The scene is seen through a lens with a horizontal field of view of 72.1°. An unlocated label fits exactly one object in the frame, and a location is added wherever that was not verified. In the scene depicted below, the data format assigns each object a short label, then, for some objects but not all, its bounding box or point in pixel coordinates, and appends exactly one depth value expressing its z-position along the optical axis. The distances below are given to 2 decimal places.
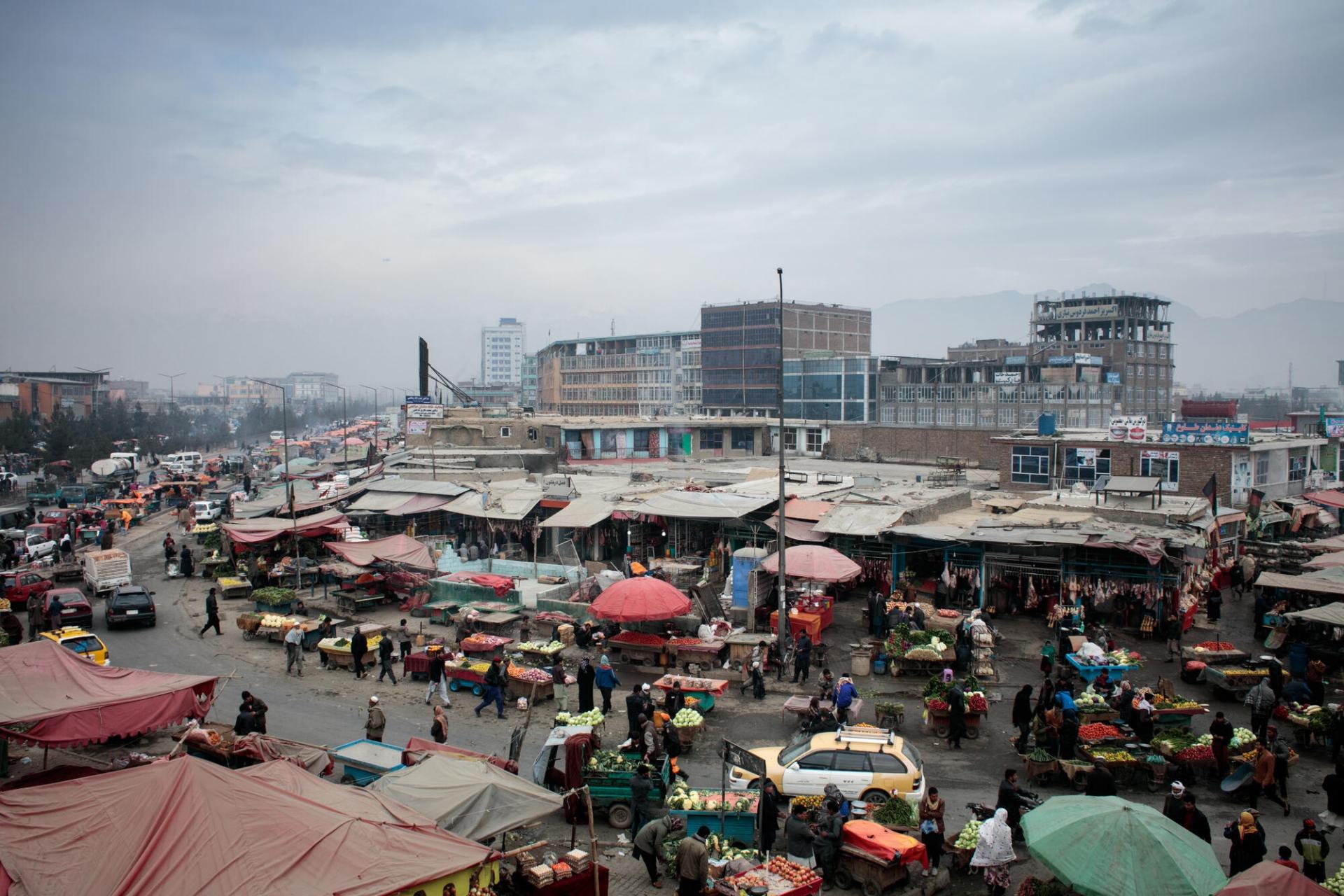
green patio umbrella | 8.80
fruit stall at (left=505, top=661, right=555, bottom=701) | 17.91
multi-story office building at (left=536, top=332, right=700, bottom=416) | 111.25
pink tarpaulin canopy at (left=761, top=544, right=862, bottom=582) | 22.19
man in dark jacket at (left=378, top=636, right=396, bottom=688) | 19.97
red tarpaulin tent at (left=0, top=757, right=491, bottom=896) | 8.23
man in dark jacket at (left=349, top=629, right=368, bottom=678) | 20.03
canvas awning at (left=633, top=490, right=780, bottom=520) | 27.86
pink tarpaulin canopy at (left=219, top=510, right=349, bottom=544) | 29.53
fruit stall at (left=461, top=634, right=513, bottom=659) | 19.72
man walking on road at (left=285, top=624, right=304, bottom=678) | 20.10
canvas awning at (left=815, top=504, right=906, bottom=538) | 24.97
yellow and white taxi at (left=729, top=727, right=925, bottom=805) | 12.42
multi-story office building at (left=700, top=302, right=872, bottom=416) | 97.19
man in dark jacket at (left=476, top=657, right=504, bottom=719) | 17.33
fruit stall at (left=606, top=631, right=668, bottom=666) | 20.52
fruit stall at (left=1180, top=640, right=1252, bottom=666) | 18.39
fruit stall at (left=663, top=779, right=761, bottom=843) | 11.40
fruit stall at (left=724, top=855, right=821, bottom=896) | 9.81
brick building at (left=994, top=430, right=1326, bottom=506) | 34.38
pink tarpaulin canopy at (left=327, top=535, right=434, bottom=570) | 26.14
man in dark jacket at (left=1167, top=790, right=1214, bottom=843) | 10.93
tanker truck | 62.25
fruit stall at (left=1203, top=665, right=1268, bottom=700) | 17.30
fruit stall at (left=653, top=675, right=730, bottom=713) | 17.30
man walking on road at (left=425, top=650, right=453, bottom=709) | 18.03
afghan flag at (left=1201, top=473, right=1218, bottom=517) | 26.38
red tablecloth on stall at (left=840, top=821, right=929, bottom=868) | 10.69
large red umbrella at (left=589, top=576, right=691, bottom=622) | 19.39
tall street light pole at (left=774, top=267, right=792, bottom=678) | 19.58
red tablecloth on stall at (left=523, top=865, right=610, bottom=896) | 10.00
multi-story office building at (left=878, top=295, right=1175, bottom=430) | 86.44
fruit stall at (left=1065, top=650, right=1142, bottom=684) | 17.98
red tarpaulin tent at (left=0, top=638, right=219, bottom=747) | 12.47
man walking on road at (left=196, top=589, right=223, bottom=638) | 23.77
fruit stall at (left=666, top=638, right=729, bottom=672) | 20.09
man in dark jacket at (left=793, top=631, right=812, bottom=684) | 19.23
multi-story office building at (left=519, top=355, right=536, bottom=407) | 164.12
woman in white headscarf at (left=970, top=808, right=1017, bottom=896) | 10.60
